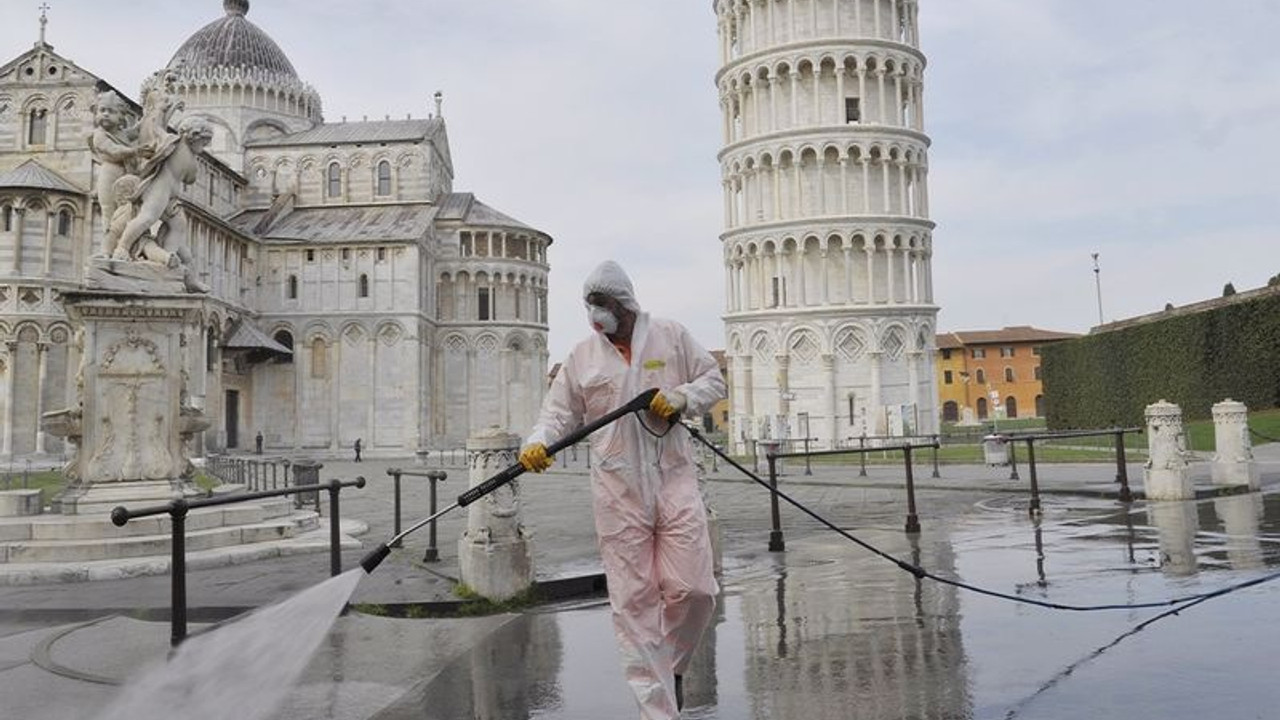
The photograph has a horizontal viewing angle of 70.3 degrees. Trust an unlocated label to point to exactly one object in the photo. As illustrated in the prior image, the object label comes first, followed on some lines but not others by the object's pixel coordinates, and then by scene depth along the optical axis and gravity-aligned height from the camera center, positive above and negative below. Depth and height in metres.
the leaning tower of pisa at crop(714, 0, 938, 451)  47.81 +10.97
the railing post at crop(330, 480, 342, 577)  7.32 -0.75
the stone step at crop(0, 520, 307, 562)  9.42 -0.99
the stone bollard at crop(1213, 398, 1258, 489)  14.87 -0.45
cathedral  42.06 +10.71
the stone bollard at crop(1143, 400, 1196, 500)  13.44 -0.52
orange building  101.31 +6.29
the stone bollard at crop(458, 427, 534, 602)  7.15 -0.74
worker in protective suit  4.08 -0.17
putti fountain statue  10.44 +1.49
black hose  5.92 -1.20
